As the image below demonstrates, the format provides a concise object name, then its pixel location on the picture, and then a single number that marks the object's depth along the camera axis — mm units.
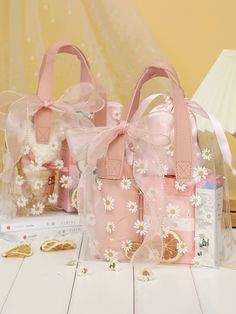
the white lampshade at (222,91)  1069
